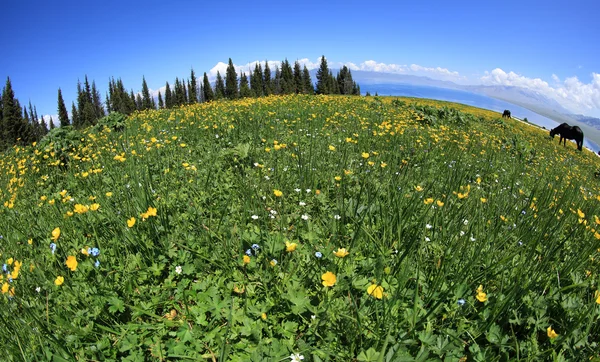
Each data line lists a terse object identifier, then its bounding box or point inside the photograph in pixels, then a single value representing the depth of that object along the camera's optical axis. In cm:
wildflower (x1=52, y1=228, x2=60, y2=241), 258
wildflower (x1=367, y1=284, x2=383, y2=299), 214
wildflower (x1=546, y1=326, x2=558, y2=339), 209
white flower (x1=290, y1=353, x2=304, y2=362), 203
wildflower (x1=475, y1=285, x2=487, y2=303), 231
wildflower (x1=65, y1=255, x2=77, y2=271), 237
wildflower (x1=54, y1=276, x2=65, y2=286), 234
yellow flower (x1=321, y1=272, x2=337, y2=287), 218
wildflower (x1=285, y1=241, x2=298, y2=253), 247
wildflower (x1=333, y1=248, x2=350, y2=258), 238
